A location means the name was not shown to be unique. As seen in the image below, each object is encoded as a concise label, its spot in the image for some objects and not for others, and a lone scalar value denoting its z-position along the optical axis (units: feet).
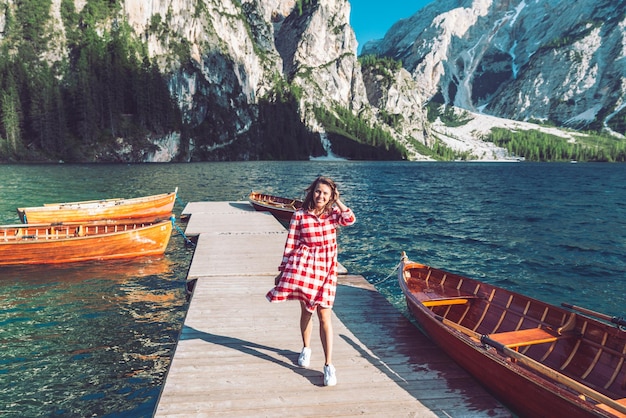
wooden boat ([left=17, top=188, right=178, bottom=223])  79.41
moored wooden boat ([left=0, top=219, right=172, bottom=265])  53.98
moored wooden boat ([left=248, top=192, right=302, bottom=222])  88.74
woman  20.36
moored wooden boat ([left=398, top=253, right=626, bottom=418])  17.76
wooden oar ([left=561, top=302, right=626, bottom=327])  22.56
